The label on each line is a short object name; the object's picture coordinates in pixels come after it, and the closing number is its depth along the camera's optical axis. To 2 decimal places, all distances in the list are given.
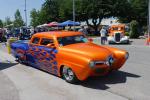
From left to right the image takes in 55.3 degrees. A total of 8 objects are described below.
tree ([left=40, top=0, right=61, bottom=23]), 28.69
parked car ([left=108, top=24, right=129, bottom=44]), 11.45
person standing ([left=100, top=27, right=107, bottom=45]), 11.24
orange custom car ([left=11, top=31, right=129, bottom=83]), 3.97
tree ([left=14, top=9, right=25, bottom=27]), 53.17
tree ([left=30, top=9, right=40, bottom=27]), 43.21
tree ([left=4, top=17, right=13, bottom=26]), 60.20
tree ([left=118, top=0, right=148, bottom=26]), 26.29
